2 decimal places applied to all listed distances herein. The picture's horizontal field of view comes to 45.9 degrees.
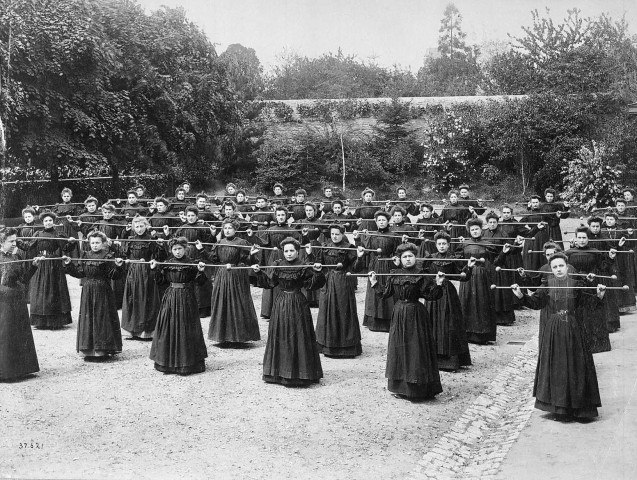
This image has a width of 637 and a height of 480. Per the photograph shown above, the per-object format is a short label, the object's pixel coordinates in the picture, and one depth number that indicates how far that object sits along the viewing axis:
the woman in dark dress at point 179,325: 11.59
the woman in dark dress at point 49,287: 14.45
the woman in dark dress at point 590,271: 12.44
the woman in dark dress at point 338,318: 12.84
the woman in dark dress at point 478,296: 13.70
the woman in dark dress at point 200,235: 15.48
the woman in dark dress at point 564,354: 9.41
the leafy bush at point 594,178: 26.55
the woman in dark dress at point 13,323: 11.05
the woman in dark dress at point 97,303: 12.33
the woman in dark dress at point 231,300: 13.29
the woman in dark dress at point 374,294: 14.61
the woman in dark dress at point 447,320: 12.10
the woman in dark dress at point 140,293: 13.88
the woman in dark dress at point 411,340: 10.52
